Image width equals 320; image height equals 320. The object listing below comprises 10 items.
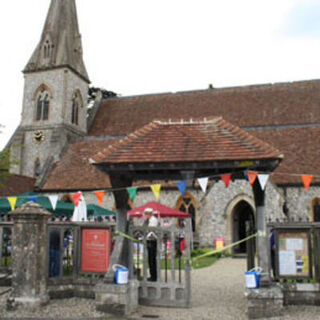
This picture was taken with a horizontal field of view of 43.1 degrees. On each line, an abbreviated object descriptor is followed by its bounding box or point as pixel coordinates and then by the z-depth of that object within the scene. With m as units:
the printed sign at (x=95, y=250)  8.70
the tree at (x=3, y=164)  16.96
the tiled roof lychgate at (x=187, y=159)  7.84
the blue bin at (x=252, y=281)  7.49
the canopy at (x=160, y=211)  15.28
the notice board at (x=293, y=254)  7.99
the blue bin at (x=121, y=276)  7.73
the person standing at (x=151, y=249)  8.59
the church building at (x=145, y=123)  19.98
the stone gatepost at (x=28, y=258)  7.80
